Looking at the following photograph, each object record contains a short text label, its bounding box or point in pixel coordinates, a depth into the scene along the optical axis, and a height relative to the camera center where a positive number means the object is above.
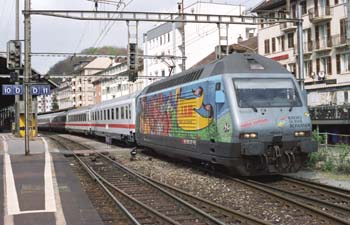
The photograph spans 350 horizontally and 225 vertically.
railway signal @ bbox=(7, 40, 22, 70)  19.73 +2.56
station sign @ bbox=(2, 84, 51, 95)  32.50 +2.11
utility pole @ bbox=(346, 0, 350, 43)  18.11 +3.02
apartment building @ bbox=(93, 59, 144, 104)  85.43 +6.28
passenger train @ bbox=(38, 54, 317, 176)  12.23 +0.05
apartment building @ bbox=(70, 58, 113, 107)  123.12 +9.18
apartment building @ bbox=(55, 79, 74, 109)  128.45 +6.19
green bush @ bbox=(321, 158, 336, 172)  15.02 -1.41
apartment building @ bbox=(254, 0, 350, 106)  38.97 +6.22
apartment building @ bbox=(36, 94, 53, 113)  156.36 +6.11
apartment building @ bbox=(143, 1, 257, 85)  68.81 +11.59
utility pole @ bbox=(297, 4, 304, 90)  20.62 +2.84
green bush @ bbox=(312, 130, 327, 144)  16.09 -0.60
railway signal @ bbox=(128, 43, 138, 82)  24.00 +3.03
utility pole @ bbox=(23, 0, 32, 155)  19.47 +2.30
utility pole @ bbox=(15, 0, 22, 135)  36.67 +1.36
